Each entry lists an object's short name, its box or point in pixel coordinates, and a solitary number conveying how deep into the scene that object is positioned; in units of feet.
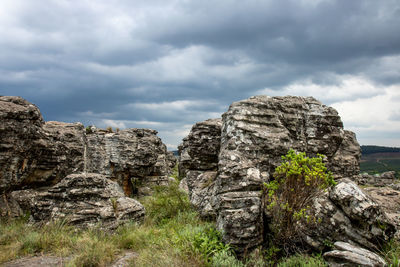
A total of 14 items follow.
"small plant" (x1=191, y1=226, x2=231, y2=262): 22.31
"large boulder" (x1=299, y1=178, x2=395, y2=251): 21.85
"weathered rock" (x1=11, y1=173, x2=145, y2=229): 31.09
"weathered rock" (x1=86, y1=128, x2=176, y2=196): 64.13
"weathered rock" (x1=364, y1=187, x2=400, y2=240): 28.62
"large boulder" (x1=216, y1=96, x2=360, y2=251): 23.58
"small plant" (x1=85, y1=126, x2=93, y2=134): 75.01
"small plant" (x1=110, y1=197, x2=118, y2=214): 33.94
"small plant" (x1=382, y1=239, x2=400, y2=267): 18.94
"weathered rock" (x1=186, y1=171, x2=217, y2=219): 34.32
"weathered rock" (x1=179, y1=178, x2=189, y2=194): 63.94
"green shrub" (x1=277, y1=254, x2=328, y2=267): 20.40
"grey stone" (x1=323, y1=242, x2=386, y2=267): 18.47
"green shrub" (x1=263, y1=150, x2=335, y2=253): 23.75
